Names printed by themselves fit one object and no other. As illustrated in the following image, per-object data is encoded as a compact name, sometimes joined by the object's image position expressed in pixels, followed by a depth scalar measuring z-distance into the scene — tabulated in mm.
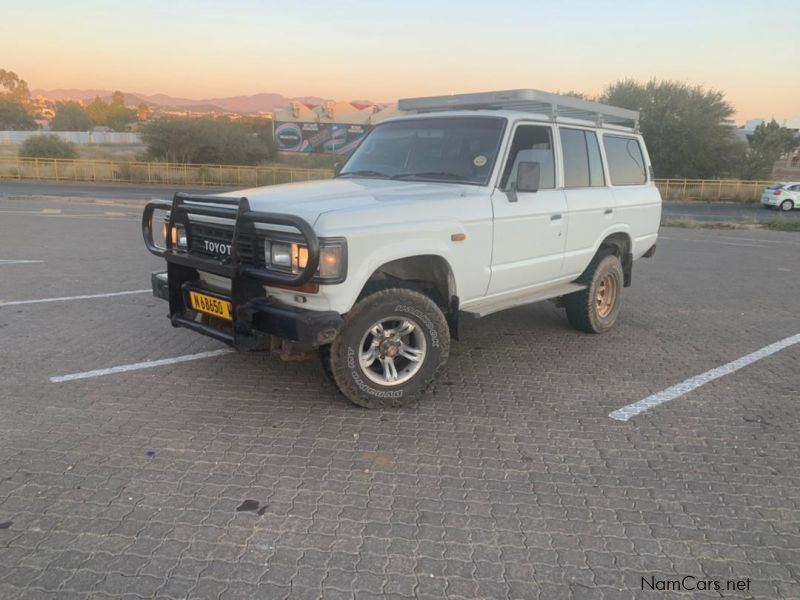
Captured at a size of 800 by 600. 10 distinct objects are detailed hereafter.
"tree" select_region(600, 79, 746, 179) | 39594
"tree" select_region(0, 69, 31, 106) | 137588
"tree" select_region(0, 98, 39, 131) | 75656
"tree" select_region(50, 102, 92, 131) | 86812
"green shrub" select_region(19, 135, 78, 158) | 38875
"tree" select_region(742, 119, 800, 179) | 40844
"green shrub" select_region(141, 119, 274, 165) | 41344
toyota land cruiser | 3645
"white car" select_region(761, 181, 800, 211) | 29109
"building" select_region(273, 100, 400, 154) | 65625
